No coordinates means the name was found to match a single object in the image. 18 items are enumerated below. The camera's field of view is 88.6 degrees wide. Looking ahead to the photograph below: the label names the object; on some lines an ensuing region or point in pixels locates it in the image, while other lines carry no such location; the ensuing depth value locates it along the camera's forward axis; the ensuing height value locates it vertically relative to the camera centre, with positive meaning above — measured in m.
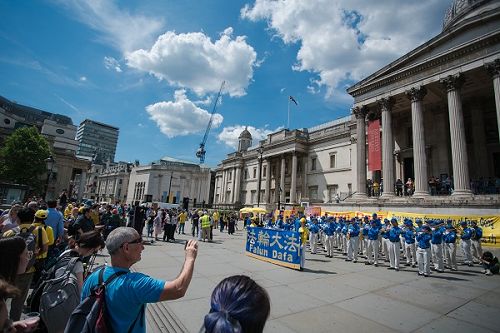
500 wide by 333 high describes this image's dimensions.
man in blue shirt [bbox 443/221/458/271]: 11.41 -1.11
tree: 40.50 +5.43
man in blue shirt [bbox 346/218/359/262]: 12.73 -1.41
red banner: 24.83 +6.67
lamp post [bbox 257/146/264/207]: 49.08 +7.76
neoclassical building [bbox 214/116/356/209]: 39.19 +7.66
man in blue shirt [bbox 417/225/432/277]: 10.18 -1.31
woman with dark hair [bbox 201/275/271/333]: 1.39 -0.57
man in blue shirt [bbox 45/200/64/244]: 6.93 -0.73
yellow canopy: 32.22 -0.27
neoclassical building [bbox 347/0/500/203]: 19.42 +11.10
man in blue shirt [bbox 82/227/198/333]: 2.25 -0.79
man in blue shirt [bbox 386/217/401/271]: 11.05 -1.14
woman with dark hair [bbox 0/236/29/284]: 2.57 -0.66
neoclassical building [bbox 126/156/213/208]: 83.75 +6.74
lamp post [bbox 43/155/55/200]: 18.27 +2.09
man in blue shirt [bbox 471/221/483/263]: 12.55 -0.92
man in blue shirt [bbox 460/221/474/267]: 12.54 -0.95
